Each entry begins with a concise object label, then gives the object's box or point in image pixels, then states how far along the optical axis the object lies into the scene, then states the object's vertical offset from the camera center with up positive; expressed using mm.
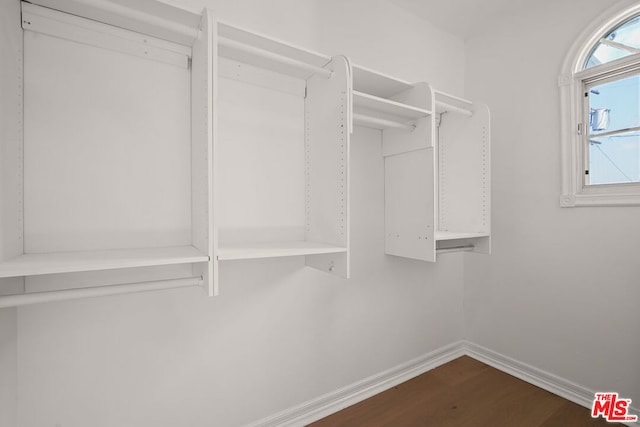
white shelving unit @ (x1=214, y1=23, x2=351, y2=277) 1431 +330
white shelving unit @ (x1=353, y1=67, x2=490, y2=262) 1797 +345
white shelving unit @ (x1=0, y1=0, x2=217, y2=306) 1093 +292
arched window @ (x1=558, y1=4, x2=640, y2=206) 1860 +649
